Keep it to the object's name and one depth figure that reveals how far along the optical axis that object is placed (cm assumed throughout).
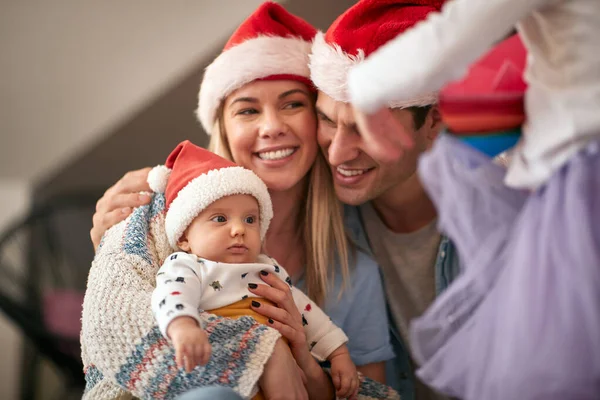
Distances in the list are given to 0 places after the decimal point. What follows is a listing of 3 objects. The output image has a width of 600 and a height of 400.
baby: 115
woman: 151
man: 143
